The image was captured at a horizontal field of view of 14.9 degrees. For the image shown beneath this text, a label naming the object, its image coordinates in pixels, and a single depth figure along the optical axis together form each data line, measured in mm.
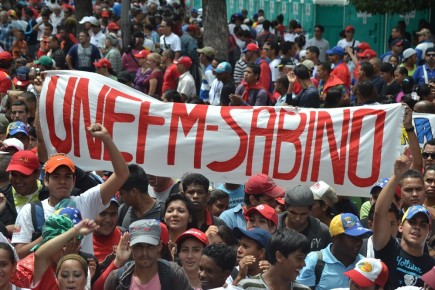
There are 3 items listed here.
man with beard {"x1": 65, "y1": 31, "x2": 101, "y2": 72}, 29098
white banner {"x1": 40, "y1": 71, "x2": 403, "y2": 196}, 14434
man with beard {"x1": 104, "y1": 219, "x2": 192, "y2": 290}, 9847
